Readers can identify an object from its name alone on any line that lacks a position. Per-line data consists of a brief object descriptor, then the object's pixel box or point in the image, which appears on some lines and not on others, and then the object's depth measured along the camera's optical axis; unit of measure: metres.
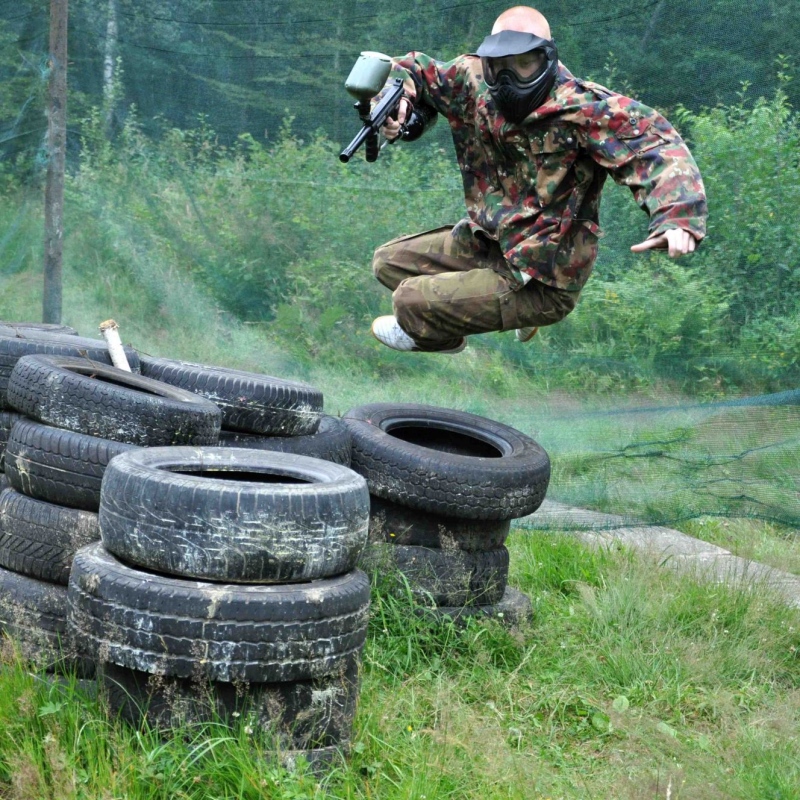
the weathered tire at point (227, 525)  3.41
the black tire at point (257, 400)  4.90
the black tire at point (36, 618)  4.08
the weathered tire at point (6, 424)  4.68
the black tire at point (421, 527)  5.10
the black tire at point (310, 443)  4.93
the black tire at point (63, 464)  4.16
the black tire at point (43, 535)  4.15
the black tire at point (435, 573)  4.95
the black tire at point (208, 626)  3.31
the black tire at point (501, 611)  4.92
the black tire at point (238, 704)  3.35
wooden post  9.62
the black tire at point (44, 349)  4.88
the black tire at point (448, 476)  4.98
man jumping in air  4.53
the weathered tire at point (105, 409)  4.26
